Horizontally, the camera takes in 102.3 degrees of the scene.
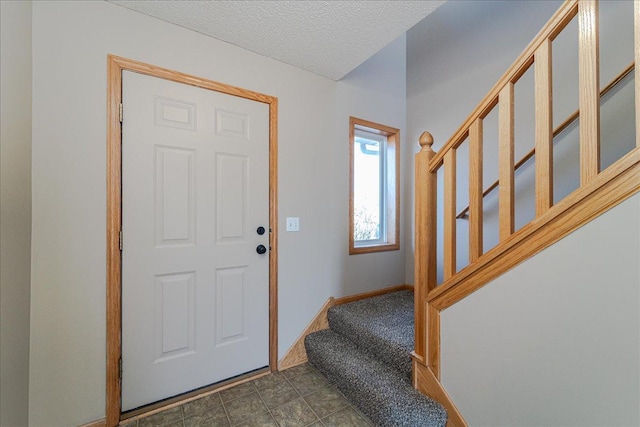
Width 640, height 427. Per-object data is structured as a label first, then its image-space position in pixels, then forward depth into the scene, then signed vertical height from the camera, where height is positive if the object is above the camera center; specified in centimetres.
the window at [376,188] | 265 +28
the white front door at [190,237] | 152 -16
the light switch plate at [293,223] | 204 -7
